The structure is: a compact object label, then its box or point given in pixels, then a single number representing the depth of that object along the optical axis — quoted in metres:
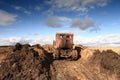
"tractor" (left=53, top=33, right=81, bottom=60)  10.94
